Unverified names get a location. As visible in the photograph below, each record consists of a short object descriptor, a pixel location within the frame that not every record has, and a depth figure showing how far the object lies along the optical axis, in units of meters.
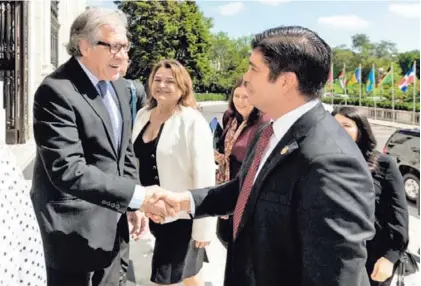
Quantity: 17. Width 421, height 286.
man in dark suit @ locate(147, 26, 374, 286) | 1.54
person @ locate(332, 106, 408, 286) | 2.89
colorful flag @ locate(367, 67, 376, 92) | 33.28
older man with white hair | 2.26
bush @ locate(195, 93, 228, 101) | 66.62
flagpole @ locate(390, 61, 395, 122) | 36.06
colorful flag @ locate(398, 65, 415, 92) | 28.39
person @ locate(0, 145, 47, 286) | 1.53
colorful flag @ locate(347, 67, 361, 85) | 37.50
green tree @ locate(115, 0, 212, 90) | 50.38
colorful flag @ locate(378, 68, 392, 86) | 32.23
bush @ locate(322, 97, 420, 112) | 36.19
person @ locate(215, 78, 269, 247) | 3.94
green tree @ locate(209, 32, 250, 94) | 81.38
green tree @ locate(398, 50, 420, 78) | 89.58
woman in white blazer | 3.26
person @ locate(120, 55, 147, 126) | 3.15
